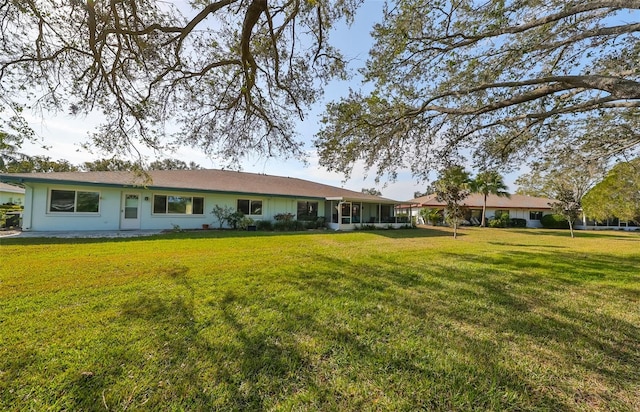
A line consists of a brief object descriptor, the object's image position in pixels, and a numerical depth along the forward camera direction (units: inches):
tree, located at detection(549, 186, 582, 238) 678.5
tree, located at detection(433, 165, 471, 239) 548.4
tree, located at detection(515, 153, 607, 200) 333.1
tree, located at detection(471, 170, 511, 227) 1060.1
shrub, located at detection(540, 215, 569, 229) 1149.7
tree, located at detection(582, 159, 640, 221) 591.2
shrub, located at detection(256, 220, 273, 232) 657.0
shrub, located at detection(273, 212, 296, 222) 701.9
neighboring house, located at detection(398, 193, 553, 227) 1195.9
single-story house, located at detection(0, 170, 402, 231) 474.0
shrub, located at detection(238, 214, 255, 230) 622.5
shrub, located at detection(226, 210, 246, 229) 630.5
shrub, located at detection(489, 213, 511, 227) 1101.7
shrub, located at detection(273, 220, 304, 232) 664.0
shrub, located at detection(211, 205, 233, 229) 631.8
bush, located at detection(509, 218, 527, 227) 1163.9
